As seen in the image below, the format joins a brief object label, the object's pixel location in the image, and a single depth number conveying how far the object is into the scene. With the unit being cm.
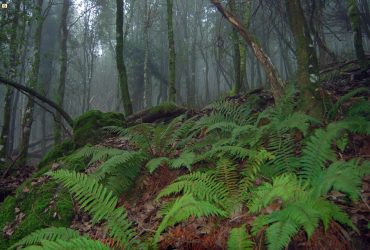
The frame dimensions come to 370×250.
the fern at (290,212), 279
